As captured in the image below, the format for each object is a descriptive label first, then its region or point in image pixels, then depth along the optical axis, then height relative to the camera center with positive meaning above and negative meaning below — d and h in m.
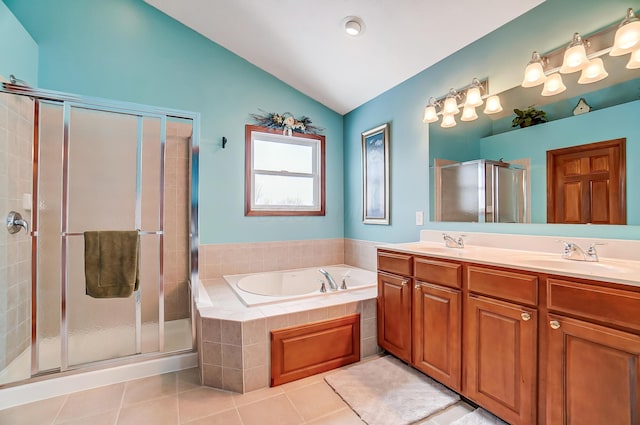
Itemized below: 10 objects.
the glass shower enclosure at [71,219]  1.85 -0.03
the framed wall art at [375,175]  2.97 +0.45
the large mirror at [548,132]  1.48 +0.57
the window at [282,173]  3.14 +0.50
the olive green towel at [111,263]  1.84 -0.33
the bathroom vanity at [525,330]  1.10 -0.58
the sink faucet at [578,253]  1.49 -0.21
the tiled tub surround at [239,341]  1.83 -0.84
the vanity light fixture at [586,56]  1.43 +0.92
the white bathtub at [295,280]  2.86 -0.70
